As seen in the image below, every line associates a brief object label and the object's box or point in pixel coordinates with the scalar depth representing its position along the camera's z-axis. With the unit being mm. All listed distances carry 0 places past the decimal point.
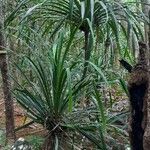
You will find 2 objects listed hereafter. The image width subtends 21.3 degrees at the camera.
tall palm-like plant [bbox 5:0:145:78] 2615
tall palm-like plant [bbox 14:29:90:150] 2438
